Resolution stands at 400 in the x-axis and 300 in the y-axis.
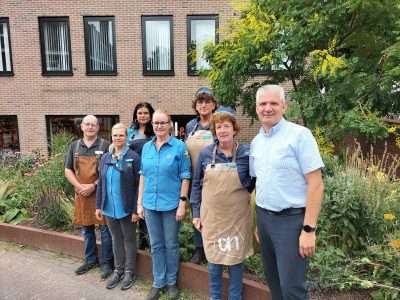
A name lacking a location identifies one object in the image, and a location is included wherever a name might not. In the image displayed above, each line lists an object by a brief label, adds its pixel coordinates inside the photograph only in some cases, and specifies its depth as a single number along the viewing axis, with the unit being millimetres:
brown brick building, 11875
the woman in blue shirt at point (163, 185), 3207
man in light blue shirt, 2211
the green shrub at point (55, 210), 4816
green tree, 5223
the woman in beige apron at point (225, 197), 2781
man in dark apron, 3789
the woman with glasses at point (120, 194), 3484
